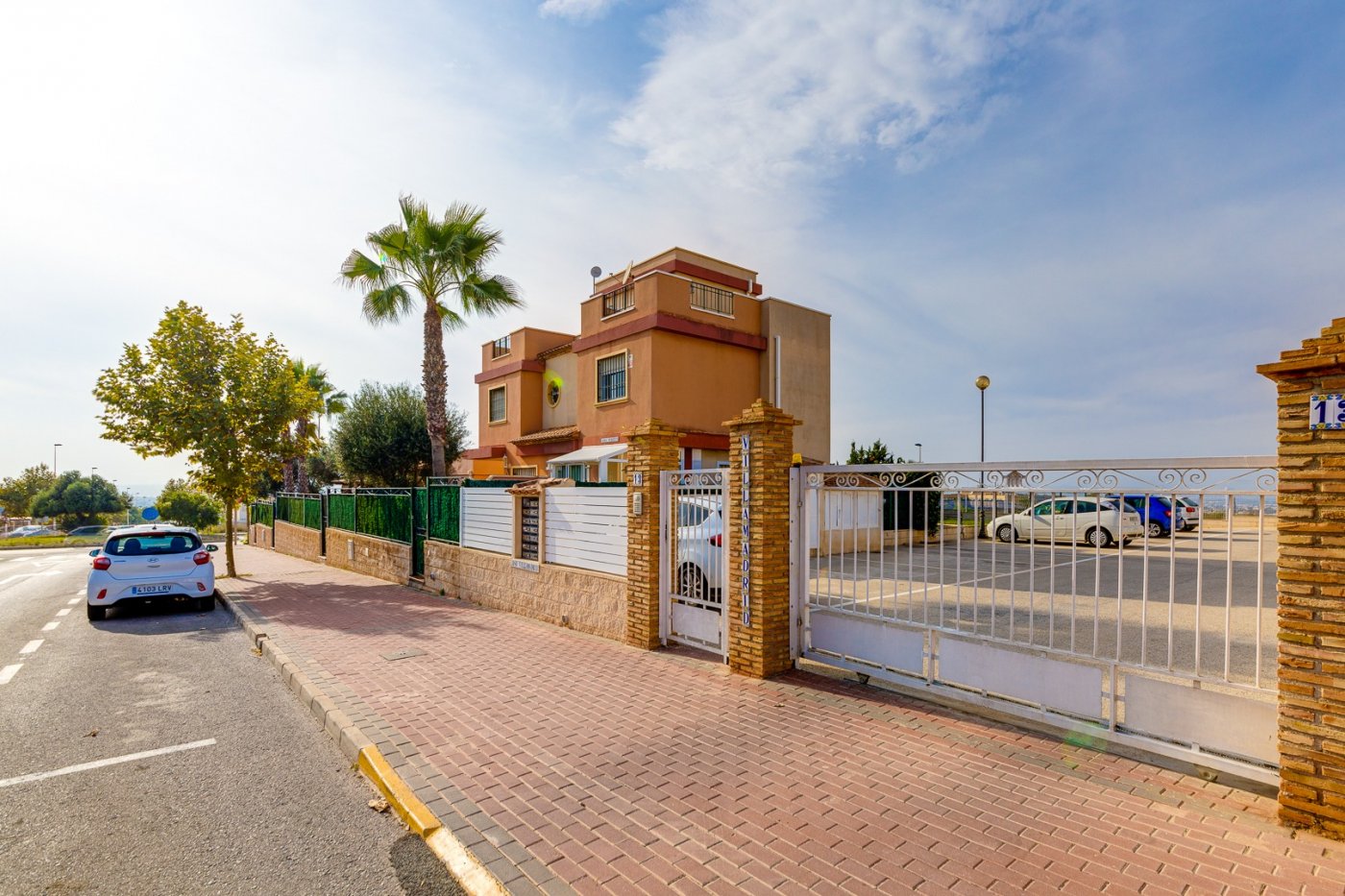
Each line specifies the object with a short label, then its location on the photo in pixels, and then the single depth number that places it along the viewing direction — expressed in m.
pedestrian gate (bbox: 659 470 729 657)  7.57
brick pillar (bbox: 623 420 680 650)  8.00
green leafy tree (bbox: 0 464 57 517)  70.88
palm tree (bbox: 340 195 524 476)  18.05
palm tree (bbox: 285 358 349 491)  31.61
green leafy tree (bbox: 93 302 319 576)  15.56
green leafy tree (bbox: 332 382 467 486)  28.81
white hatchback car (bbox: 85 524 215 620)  11.09
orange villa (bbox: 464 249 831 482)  20.03
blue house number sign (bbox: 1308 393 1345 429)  3.57
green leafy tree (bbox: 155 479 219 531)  60.25
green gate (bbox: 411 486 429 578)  14.32
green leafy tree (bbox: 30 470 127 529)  67.62
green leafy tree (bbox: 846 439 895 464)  19.92
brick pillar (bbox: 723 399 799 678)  6.71
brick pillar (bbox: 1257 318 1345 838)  3.56
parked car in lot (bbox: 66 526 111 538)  57.47
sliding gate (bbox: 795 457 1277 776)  4.21
